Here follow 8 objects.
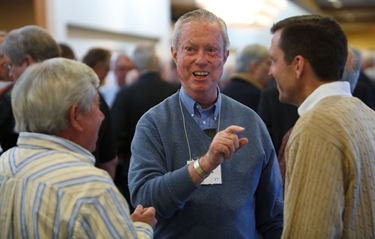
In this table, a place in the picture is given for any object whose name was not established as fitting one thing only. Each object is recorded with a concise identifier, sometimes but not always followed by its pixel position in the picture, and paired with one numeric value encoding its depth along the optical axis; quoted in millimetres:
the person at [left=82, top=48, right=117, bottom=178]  3271
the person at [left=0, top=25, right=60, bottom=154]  2943
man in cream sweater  1716
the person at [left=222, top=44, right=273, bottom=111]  4322
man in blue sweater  2043
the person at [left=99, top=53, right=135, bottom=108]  6743
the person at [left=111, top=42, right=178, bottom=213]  4625
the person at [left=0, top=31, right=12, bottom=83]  3080
